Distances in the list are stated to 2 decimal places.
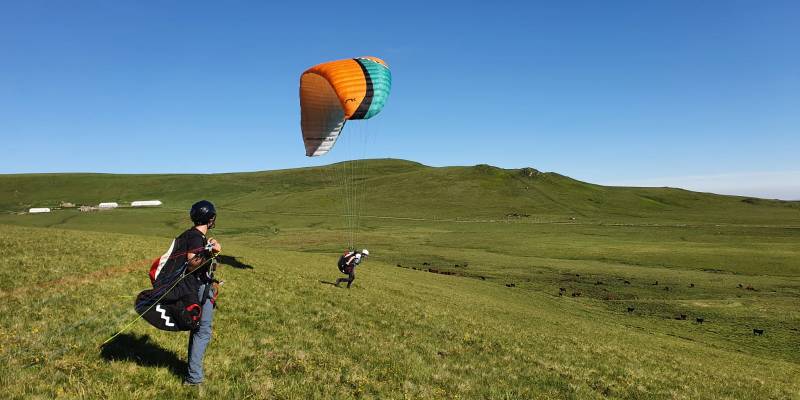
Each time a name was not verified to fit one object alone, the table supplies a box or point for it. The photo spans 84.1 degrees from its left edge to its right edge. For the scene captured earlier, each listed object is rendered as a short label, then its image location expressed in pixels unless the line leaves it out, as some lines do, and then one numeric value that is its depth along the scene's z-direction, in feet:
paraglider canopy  70.95
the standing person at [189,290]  22.88
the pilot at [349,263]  69.90
